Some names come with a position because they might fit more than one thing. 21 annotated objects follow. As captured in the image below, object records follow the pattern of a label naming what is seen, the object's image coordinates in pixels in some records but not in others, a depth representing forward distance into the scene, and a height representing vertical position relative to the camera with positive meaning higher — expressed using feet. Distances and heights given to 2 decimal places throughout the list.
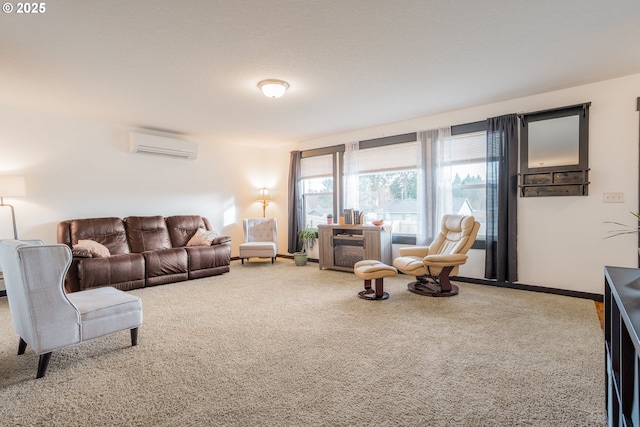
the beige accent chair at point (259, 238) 20.33 -1.90
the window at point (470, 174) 15.12 +1.64
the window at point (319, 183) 20.61 +1.77
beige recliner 12.70 -2.03
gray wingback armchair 7.00 -2.15
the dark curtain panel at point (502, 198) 13.92 +0.45
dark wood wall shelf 12.42 +1.00
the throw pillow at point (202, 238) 18.01 -1.55
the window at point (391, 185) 17.57 +1.39
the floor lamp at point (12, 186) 12.85 +1.03
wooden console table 17.08 -1.98
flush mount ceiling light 11.50 +4.43
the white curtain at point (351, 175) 19.44 +2.07
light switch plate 11.83 +0.39
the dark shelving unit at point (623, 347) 3.23 -1.72
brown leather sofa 13.64 -2.03
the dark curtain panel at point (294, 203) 22.11 +0.47
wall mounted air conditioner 17.37 +3.67
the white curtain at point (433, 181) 15.94 +1.38
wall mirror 12.45 +2.27
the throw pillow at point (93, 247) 13.87 -1.60
